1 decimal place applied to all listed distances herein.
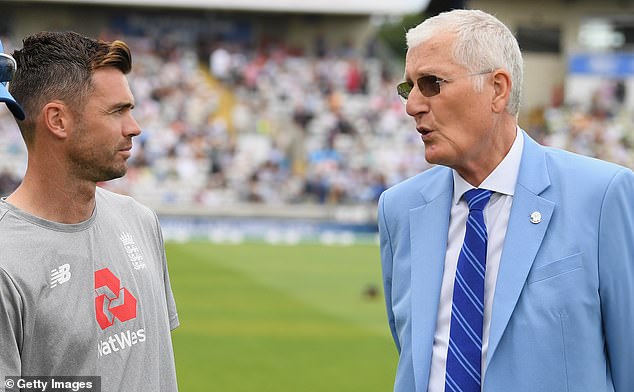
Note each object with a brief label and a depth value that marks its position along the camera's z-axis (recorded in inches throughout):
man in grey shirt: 108.0
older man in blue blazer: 110.1
